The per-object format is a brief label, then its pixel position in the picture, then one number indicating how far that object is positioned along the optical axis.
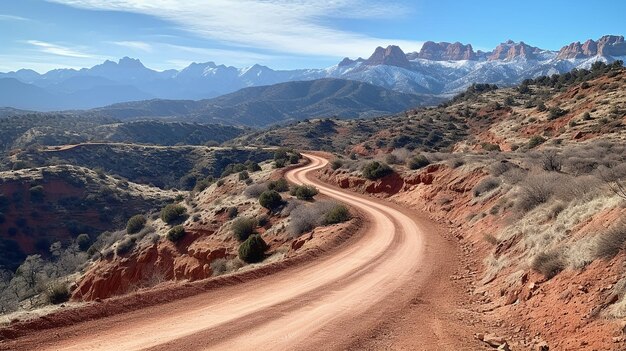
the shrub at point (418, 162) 38.45
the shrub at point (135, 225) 41.94
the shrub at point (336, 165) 48.26
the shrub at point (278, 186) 37.38
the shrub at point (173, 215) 39.82
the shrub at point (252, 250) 22.55
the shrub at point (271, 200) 32.09
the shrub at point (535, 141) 43.91
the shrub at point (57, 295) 23.36
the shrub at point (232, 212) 33.92
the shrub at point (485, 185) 25.39
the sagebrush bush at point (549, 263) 11.30
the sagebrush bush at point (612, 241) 9.66
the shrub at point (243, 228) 28.00
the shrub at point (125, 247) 35.88
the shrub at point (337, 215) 25.91
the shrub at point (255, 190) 37.34
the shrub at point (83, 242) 55.81
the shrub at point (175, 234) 32.50
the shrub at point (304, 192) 34.25
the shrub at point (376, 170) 38.94
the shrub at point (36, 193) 67.78
